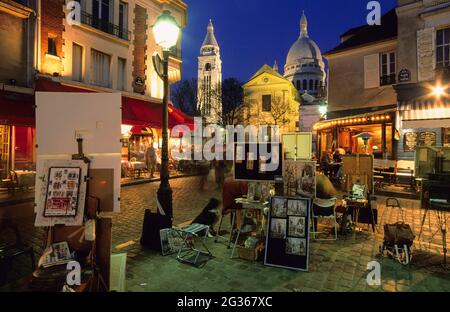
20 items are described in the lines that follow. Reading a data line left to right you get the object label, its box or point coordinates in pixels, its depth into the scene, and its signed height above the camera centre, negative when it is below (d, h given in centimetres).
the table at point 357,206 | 628 -100
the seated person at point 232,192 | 600 -69
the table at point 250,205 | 522 -83
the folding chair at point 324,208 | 584 -98
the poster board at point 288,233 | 448 -117
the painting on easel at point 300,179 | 531 -36
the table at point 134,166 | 1428 -40
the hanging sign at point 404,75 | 1290 +376
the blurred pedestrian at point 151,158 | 1492 +0
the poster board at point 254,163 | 546 -7
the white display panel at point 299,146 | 625 +28
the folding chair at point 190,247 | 475 -154
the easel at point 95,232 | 339 -87
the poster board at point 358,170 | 703 -25
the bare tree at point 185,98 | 4462 +924
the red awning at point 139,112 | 1134 +213
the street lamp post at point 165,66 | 557 +179
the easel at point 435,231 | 457 -151
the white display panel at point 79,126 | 336 +36
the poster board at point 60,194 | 329 -42
